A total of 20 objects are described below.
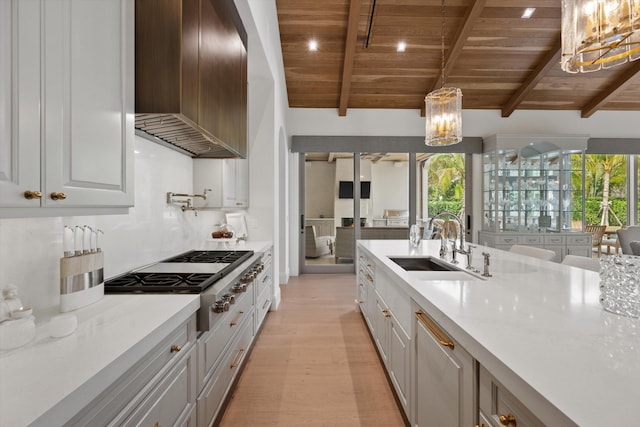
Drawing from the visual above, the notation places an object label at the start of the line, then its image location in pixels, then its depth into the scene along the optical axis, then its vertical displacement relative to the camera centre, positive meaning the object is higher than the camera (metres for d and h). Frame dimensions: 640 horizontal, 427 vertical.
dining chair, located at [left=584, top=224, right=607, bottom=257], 6.01 -0.40
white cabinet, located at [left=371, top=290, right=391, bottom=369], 2.20 -0.86
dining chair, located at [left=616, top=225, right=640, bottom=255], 3.95 -0.30
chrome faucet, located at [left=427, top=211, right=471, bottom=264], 2.24 -0.24
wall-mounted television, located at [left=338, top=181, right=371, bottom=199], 6.11 +0.41
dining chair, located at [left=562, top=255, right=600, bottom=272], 2.10 -0.35
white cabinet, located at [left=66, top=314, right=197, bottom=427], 0.84 -0.56
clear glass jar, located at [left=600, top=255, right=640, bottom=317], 1.08 -0.25
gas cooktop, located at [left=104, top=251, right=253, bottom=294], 1.50 -0.35
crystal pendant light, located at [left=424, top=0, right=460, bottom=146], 3.04 +0.92
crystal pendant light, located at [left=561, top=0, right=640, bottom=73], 1.54 +0.90
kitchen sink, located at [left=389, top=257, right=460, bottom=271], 2.64 -0.43
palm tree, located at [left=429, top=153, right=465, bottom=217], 6.24 +0.68
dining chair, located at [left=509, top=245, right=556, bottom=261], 2.53 -0.34
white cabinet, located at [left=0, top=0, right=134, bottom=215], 0.80 +0.32
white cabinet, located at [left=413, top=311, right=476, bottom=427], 1.06 -0.63
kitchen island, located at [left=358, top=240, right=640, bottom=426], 0.66 -0.37
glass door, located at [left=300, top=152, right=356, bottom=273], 6.04 +0.03
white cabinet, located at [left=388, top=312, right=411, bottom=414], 1.69 -0.85
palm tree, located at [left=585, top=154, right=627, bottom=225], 6.68 +0.75
